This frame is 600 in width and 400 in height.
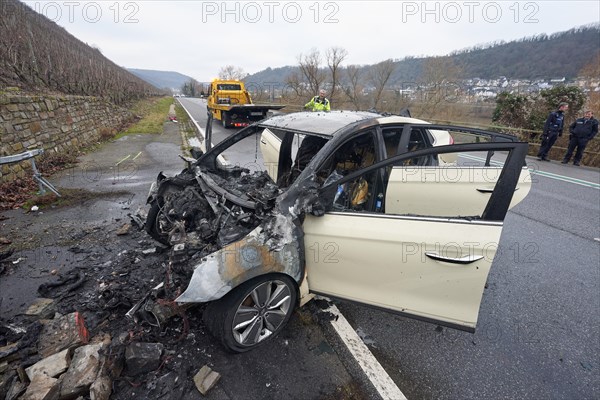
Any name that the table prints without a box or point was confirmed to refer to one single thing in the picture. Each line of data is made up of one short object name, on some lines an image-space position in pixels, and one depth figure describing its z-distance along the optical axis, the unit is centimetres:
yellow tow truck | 1365
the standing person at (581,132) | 888
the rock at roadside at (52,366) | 190
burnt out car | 200
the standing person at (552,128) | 948
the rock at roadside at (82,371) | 182
